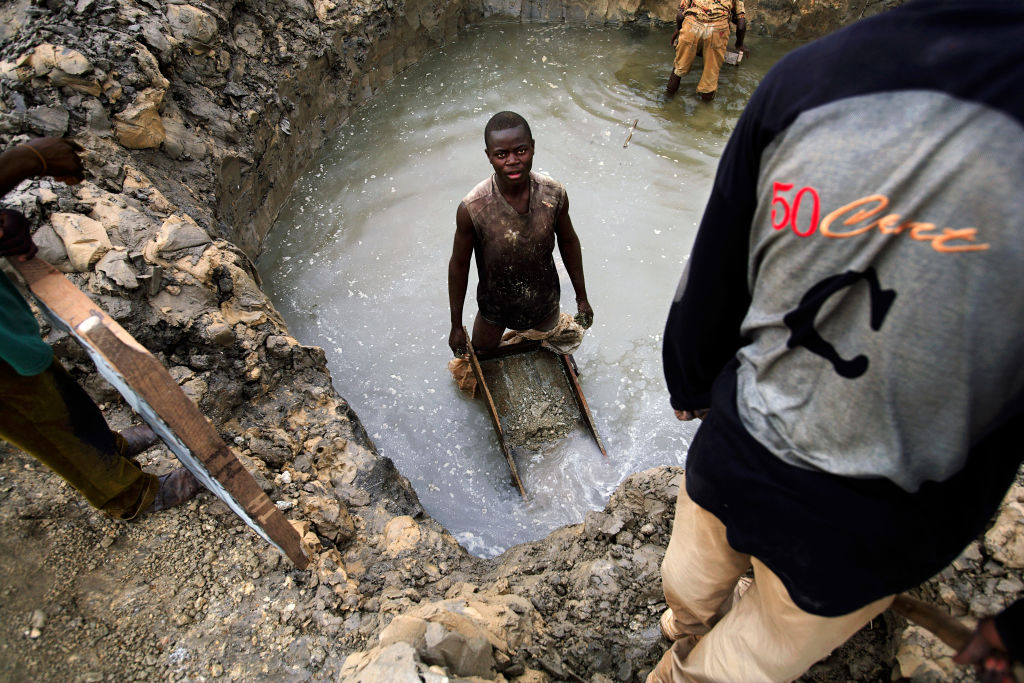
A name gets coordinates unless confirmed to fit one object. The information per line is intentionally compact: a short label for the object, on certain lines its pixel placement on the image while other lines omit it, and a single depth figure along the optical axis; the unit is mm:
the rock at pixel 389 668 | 1627
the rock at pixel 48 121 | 3352
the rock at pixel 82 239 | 2814
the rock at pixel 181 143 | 3953
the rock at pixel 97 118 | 3525
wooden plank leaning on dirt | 1571
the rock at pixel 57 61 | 3457
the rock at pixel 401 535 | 2631
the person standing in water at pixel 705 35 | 6082
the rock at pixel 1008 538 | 1972
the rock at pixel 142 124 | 3680
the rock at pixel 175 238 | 2977
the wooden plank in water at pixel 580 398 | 3592
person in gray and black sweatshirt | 933
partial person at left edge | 1864
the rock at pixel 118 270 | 2783
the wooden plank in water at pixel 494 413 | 3408
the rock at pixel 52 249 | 2787
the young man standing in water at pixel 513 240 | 2674
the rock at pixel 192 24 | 4227
